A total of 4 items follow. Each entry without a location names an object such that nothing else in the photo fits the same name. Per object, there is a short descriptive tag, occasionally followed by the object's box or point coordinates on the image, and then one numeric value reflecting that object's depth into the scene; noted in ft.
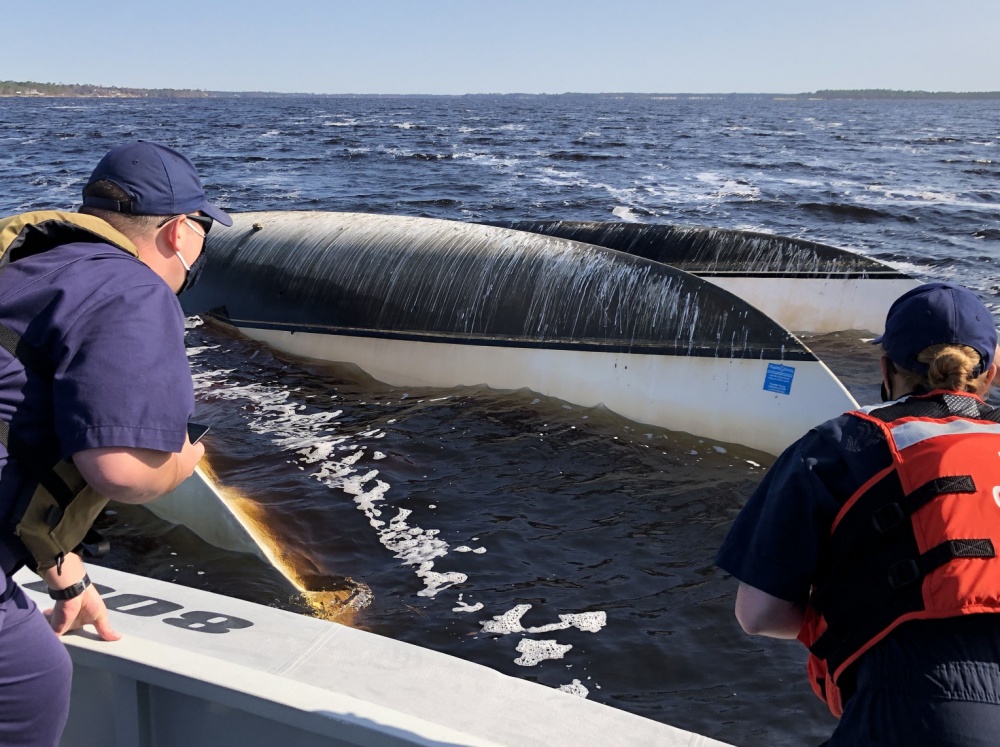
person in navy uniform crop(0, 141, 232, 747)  5.64
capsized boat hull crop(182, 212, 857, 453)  24.07
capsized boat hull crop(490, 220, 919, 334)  35.45
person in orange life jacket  5.73
